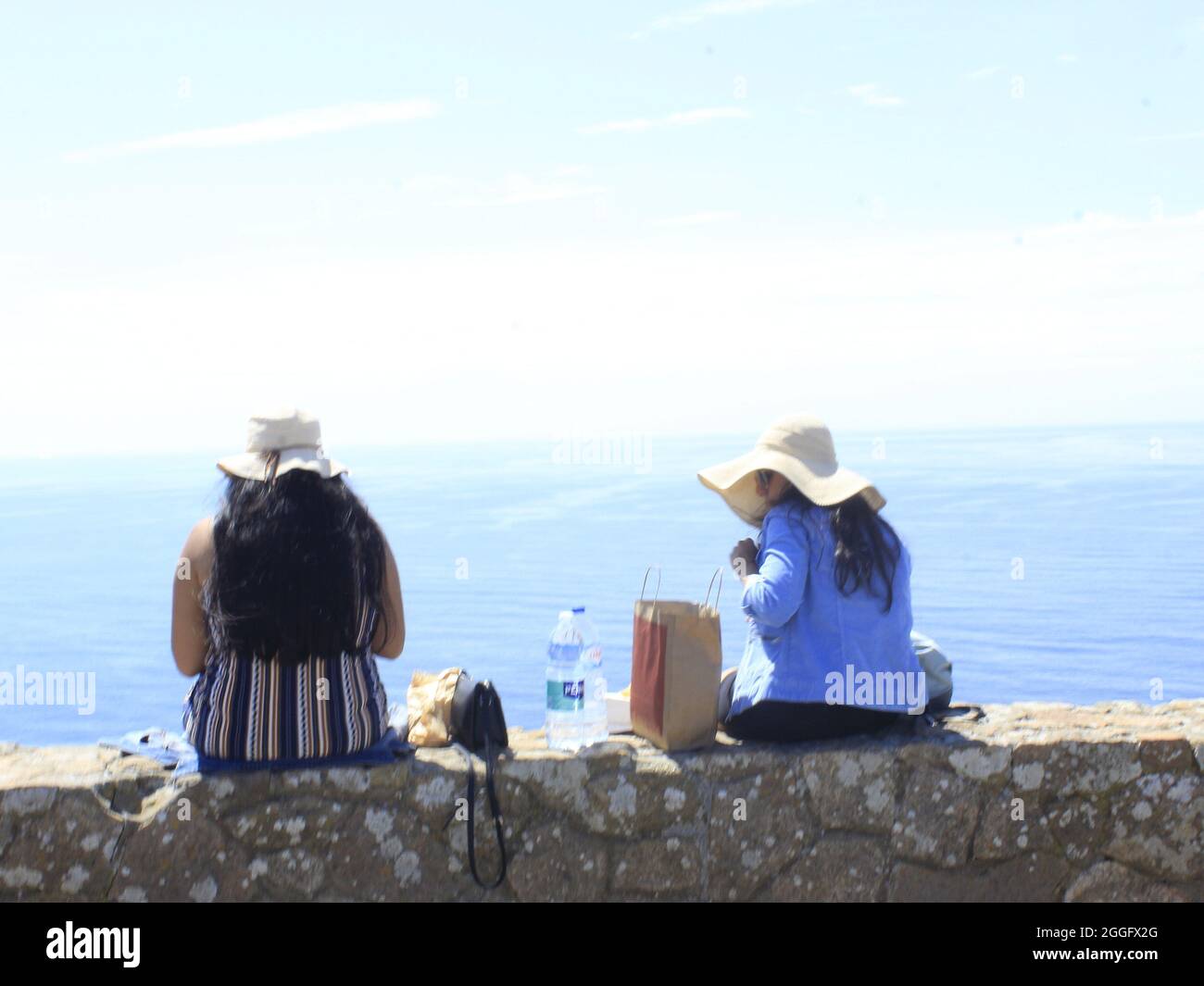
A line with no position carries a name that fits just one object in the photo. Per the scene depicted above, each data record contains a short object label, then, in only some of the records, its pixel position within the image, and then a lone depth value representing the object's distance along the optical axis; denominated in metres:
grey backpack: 4.31
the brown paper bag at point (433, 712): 4.02
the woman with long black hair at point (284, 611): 3.59
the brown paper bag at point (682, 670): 3.93
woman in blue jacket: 3.91
